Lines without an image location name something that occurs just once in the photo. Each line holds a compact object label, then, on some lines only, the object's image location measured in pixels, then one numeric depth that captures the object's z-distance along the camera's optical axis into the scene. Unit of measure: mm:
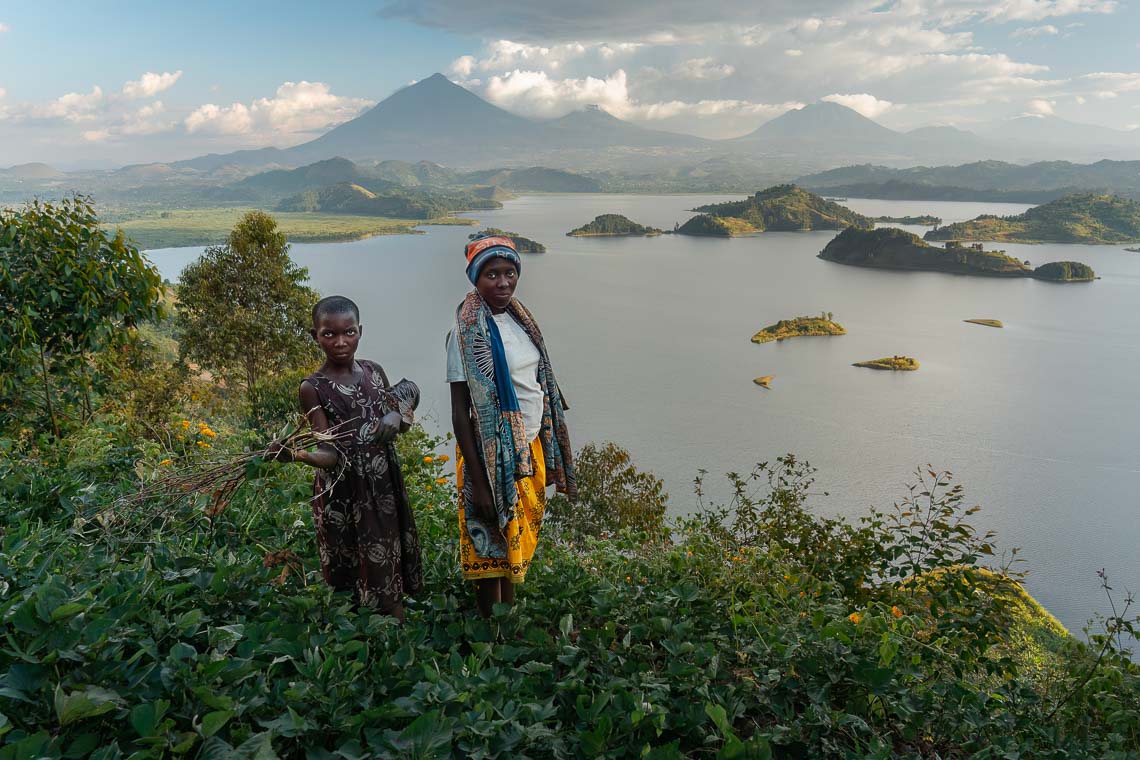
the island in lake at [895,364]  37375
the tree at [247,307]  14186
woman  1906
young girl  1889
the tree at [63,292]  3424
